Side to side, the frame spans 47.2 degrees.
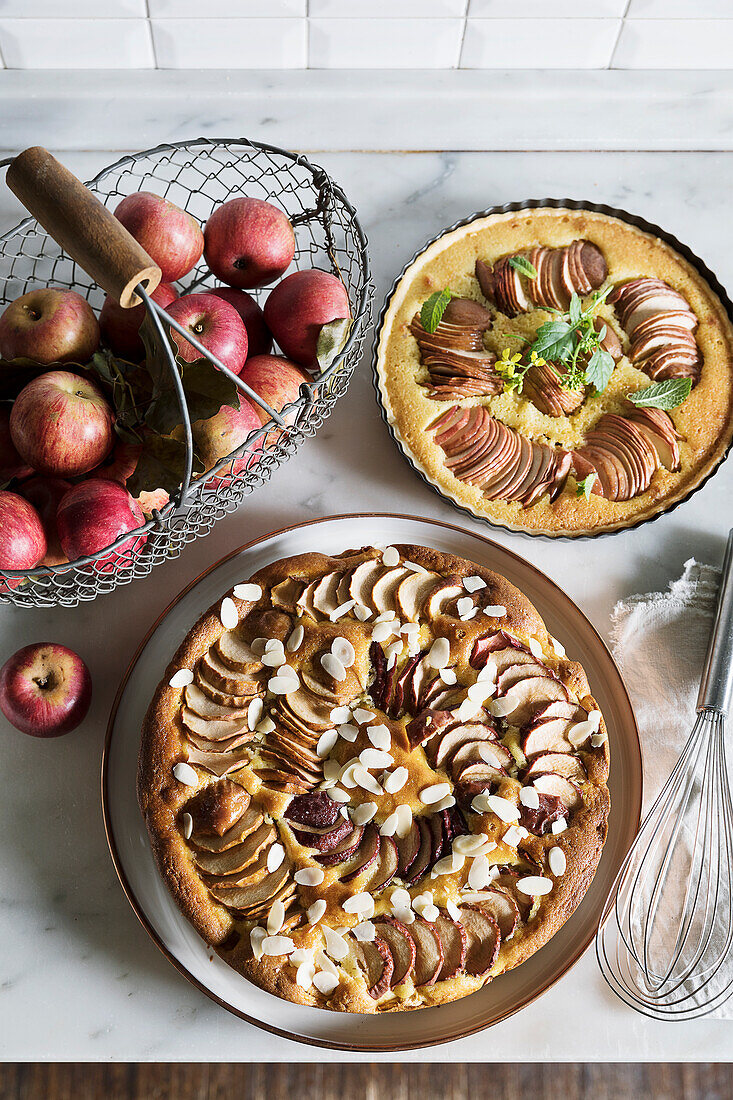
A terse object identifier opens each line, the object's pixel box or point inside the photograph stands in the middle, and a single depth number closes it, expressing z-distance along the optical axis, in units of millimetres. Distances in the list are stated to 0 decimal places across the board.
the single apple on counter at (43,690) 1318
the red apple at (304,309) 1244
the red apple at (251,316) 1310
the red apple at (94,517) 1096
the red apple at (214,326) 1157
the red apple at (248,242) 1274
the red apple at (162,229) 1220
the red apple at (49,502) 1169
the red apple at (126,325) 1233
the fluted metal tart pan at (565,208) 1421
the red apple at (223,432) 1136
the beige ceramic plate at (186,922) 1267
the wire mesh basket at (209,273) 1154
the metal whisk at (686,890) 1358
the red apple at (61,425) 1085
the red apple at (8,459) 1189
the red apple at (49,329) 1168
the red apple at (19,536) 1080
